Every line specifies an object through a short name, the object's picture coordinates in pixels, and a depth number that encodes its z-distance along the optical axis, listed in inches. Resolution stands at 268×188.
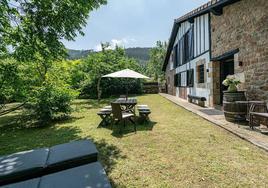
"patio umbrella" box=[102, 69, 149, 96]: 223.0
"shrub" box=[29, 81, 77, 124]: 206.7
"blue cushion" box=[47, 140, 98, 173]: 63.7
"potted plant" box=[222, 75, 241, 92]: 176.1
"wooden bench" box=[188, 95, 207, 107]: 283.1
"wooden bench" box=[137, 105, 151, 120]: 184.1
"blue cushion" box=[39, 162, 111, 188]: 49.8
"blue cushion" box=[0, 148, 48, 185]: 56.4
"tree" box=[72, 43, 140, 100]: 473.4
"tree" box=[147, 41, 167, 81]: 952.7
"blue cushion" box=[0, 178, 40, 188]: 50.1
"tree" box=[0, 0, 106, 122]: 147.4
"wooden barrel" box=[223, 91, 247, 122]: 168.0
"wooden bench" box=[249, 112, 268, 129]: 136.6
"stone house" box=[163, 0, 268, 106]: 164.4
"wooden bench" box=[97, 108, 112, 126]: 182.6
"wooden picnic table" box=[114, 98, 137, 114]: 201.3
